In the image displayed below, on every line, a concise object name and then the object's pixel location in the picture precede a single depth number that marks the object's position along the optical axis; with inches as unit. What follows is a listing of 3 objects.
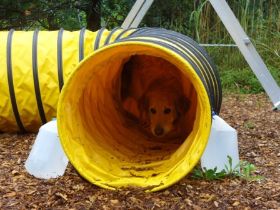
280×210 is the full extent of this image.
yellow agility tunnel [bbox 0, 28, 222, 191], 107.3
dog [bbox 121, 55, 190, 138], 154.8
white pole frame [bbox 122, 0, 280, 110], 190.2
